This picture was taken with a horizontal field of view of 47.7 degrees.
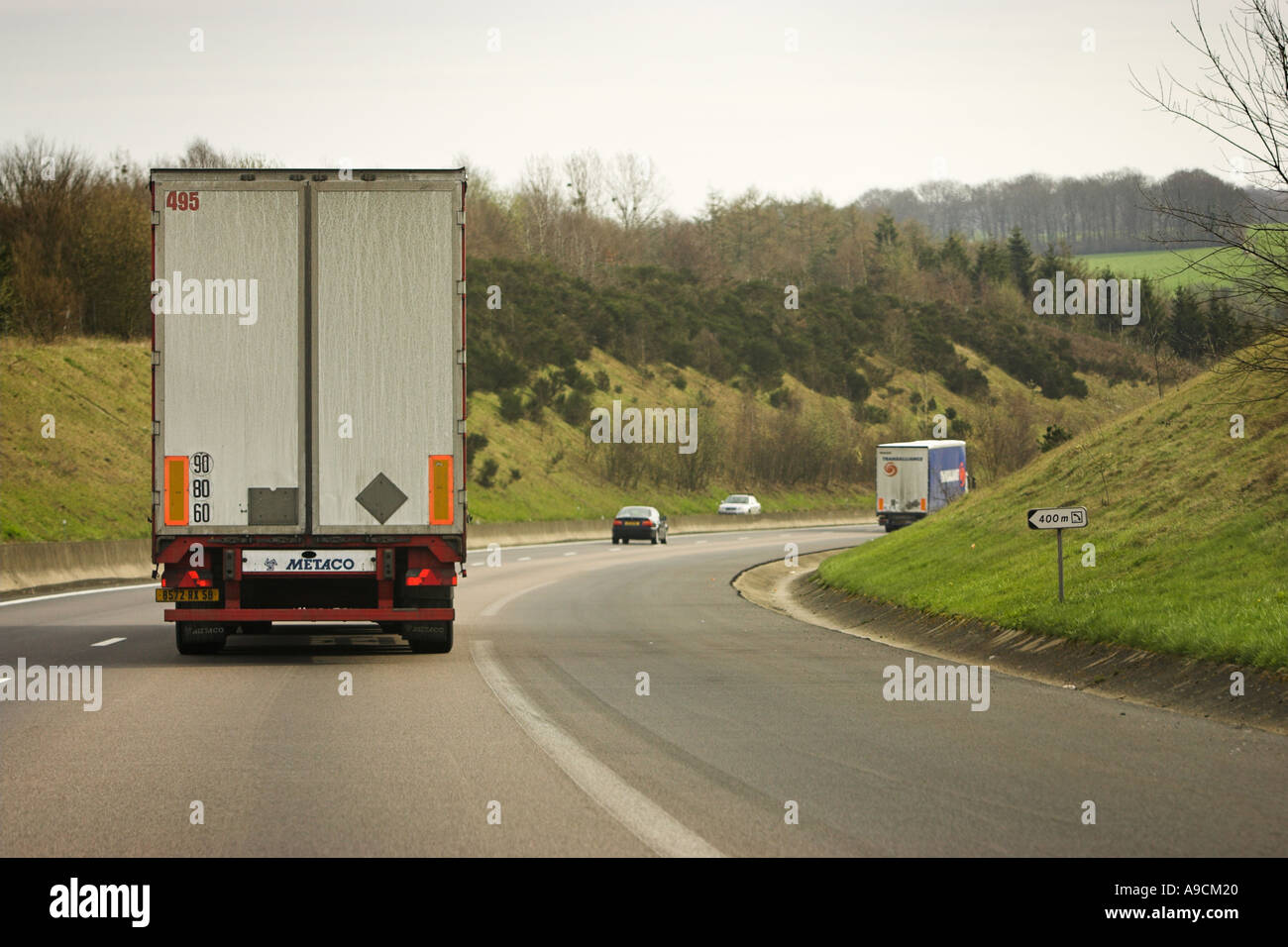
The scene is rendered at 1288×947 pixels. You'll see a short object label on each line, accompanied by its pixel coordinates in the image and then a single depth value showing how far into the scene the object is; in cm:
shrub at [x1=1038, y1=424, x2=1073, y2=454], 4797
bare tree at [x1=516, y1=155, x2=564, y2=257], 12525
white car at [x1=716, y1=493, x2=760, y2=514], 8075
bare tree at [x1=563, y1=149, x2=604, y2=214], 12056
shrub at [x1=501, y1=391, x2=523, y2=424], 8412
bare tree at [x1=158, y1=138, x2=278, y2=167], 8981
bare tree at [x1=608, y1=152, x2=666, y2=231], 12412
